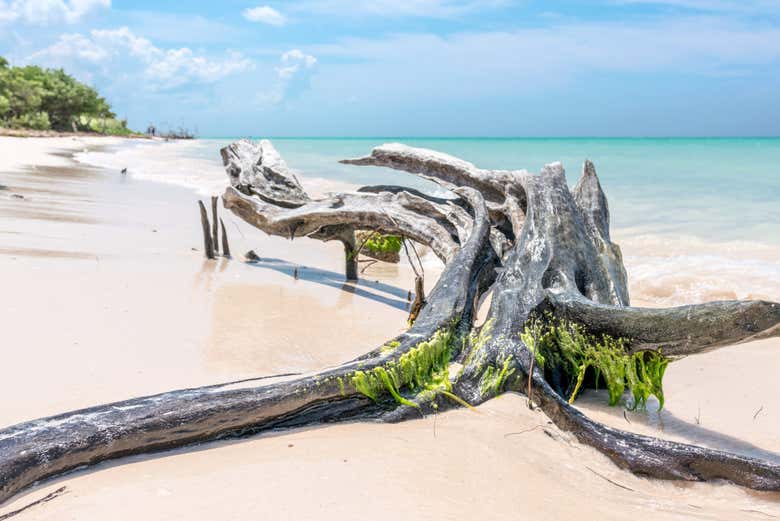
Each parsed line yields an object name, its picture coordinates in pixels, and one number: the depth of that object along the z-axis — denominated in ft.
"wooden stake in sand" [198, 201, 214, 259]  28.68
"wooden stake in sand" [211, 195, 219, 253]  29.68
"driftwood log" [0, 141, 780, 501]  8.81
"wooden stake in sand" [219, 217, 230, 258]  29.97
